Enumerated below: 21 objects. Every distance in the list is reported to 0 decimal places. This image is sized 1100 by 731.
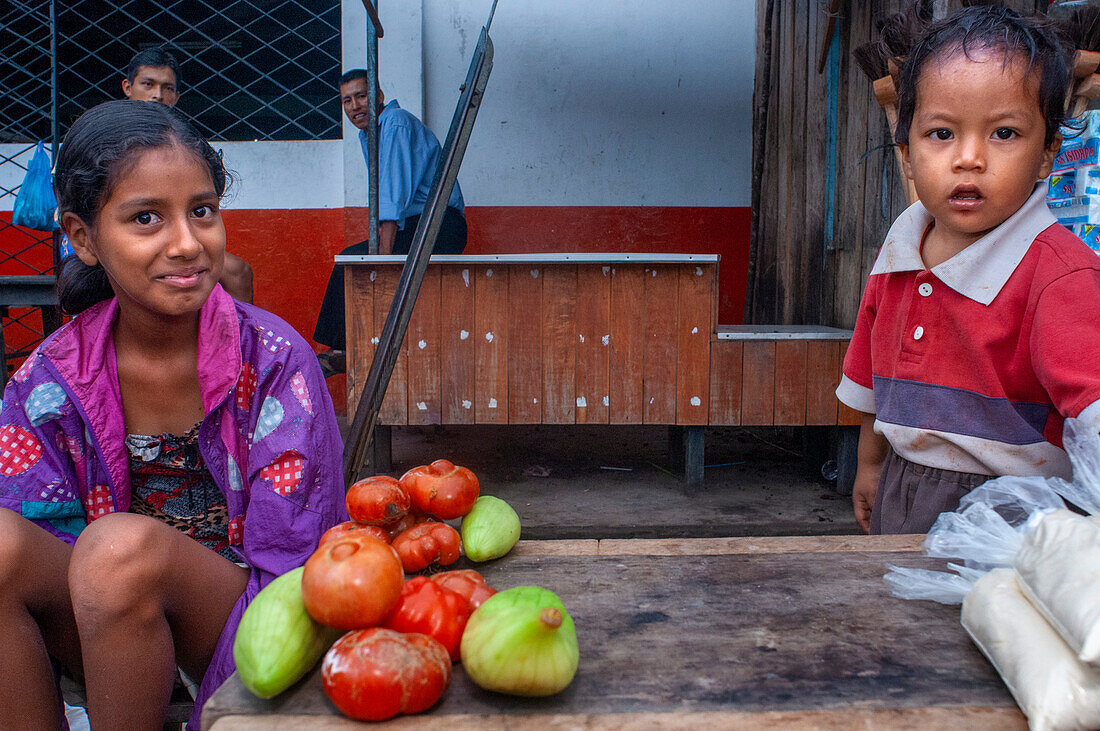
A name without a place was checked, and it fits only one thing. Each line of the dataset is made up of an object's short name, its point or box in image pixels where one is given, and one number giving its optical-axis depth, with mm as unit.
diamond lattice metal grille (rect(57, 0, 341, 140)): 5418
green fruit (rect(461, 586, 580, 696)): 757
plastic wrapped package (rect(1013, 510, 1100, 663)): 711
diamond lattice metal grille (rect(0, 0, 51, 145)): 5535
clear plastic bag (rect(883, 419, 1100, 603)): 1030
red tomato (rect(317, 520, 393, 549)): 1048
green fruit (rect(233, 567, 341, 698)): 787
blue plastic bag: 3928
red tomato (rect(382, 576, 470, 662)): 873
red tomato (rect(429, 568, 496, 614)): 944
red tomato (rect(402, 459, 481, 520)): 1207
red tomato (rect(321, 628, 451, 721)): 747
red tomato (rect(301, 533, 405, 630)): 829
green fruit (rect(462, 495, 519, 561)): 1166
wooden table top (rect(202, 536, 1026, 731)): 767
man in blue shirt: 4457
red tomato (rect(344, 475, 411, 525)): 1152
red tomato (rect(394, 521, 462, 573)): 1102
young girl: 1196
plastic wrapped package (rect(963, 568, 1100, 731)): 714
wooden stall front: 3576
